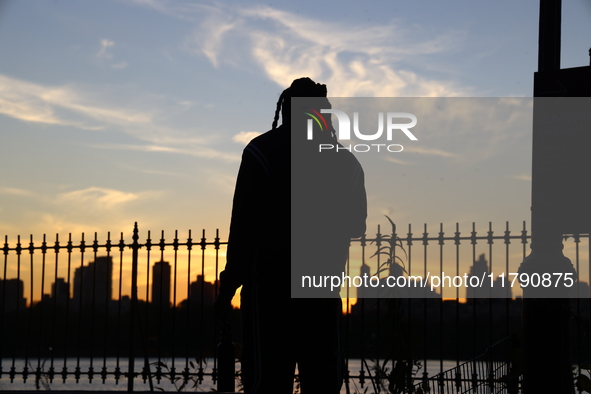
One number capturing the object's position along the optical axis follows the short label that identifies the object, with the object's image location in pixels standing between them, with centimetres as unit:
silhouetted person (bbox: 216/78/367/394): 314
